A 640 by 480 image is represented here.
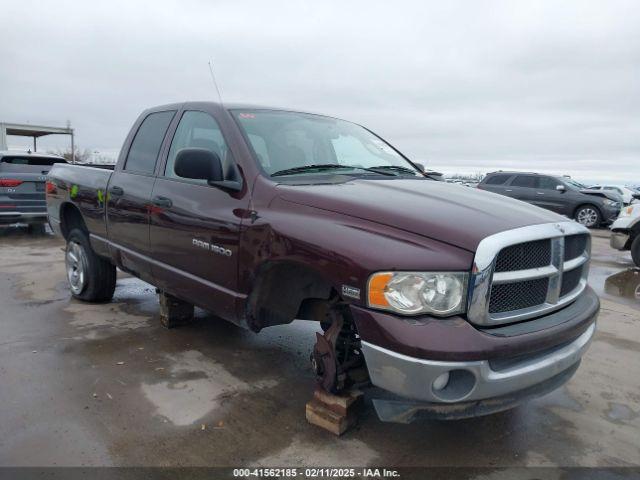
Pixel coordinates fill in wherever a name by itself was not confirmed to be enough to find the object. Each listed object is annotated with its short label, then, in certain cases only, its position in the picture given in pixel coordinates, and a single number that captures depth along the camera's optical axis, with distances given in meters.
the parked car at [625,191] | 21.37
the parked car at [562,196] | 15.67
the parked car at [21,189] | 9.25
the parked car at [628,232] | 8.52
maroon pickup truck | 2.27
